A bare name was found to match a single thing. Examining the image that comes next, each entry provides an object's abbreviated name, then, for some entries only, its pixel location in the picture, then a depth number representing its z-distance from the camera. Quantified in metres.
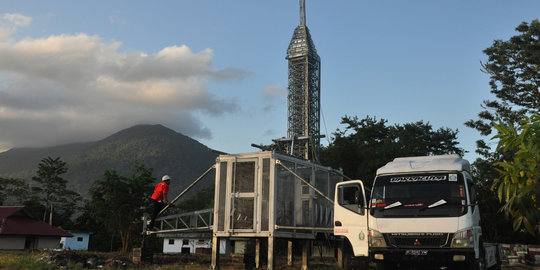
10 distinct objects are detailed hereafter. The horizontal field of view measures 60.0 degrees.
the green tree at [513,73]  31.78
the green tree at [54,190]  86.56
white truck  10.70
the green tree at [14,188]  86.06
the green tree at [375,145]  38.22
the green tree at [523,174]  4.16
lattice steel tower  83.81
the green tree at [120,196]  39.00
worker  16.69
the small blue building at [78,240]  64.38
